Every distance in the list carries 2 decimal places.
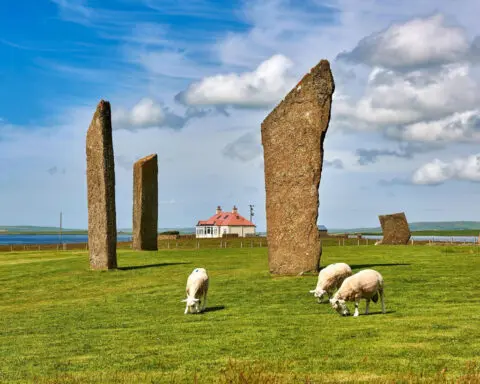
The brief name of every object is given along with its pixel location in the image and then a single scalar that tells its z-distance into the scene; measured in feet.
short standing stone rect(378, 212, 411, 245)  156.87
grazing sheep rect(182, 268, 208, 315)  55.67
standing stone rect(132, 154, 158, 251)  146.82
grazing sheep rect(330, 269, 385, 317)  47.98
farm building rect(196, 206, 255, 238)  396.98
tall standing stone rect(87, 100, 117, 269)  99.40
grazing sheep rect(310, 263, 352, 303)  56.39
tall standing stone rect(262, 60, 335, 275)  77.25
